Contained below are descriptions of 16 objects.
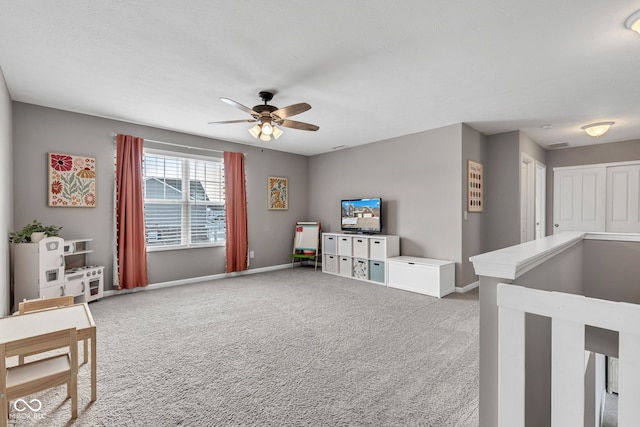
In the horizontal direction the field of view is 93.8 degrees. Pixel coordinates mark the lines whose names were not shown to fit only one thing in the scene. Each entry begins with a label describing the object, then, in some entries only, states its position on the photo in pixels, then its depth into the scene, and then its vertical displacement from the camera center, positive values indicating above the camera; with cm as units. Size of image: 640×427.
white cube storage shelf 482 -76
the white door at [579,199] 543 +22
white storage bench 408 -93
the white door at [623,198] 508 +21
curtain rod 416 +105
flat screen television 520 -9
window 455 +18
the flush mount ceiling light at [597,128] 407 +113
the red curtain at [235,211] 527 +0
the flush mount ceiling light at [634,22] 187 +121
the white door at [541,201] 588 +19
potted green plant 321 -25
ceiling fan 292 +97
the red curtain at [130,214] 415 -4
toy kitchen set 317 -68
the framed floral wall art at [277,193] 597 +37
